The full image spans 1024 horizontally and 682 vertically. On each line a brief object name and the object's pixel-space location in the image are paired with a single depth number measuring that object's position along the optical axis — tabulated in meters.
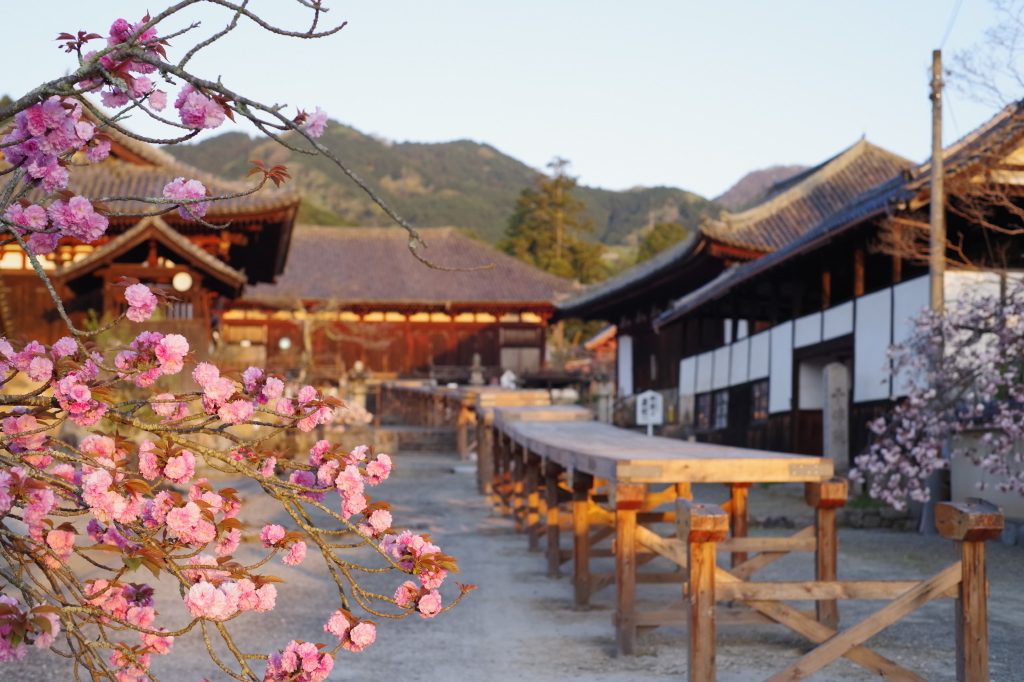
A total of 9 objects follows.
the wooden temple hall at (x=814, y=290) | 11.55
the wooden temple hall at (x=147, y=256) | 17.80
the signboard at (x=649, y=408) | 15.90
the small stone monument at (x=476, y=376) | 30.12
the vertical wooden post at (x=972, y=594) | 3.87
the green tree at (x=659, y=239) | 56.33
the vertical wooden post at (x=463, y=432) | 22.82
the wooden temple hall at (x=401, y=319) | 36.91
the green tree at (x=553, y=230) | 63.03
